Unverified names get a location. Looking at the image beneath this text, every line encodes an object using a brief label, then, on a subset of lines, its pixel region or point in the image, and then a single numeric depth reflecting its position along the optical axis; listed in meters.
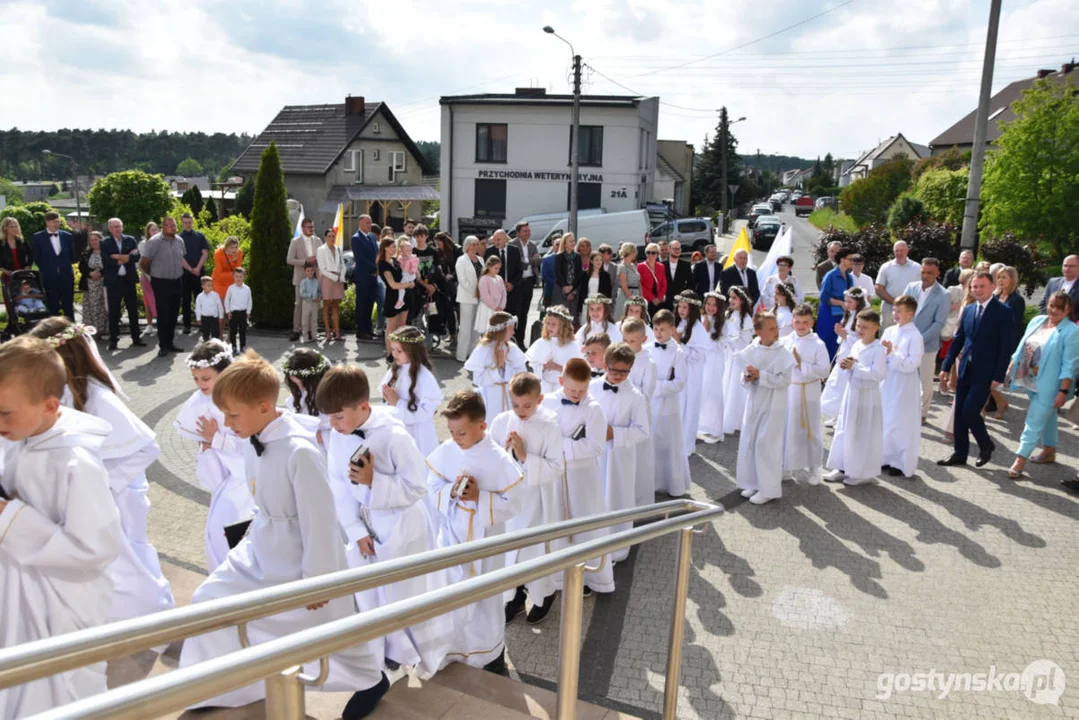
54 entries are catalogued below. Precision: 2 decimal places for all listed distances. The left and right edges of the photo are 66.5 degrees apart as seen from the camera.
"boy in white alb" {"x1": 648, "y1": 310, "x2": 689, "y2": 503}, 8.09
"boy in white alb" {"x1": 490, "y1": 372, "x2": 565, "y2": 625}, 5.29
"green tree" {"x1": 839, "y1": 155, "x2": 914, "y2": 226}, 53.59
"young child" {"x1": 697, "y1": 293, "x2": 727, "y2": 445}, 10.01
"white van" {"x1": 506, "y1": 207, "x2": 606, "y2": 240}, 35.22
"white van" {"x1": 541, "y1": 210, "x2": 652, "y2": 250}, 31.95
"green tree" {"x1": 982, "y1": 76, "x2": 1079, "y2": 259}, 18.84
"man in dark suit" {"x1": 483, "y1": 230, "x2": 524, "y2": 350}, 14.30
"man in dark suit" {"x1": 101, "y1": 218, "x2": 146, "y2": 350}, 13.55
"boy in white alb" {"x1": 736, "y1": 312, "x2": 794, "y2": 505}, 7.93
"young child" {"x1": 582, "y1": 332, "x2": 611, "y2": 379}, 7.11
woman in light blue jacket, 8.25
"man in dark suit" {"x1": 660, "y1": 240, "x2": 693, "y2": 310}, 13.94
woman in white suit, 13.95
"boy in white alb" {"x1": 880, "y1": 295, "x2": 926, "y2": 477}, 8.78
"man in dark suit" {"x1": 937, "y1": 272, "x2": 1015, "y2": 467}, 8.80
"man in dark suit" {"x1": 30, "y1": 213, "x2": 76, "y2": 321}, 13.34
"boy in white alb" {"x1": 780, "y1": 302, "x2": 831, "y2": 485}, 8.45
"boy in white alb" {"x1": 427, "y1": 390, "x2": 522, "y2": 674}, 4.70
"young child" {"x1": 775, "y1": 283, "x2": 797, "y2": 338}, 10.53
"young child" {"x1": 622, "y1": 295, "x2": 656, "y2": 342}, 9.25
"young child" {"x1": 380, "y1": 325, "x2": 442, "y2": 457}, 6.77
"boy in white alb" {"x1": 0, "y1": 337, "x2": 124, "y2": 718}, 3.26
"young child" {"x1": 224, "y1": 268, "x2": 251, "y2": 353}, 13.47
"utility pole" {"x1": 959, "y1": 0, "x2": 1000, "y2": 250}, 14.20
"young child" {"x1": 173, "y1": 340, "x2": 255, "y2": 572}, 4.93
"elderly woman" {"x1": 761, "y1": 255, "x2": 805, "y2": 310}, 12.20
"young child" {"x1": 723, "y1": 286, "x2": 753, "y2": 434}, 10.42
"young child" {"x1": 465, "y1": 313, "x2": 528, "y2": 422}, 8.10
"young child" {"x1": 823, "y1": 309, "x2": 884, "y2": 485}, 8.48
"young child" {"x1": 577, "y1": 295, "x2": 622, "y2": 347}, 8.90
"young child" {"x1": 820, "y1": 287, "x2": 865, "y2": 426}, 9.15
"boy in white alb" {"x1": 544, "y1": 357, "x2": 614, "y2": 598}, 5.79
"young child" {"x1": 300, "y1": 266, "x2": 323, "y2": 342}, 14.91
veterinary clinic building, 44.19
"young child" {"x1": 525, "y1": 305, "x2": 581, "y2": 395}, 8.48
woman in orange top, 13.91
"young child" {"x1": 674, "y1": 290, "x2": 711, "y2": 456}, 9.59
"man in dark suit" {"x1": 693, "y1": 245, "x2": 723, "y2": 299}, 13.73
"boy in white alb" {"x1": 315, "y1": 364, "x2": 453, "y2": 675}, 4.41
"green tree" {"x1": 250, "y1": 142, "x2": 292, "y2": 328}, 16.05
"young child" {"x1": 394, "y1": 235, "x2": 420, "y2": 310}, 13.88
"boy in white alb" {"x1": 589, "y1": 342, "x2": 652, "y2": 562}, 6.46
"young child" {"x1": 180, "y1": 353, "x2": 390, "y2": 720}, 3.66
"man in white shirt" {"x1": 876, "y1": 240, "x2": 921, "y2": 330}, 11.95
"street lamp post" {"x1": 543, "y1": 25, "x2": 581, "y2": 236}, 26.78
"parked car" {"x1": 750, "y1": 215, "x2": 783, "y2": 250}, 44.22
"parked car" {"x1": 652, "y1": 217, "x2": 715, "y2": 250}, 37.00
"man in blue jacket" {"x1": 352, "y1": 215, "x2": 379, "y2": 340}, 14.80
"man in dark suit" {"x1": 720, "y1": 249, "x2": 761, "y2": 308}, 12.98
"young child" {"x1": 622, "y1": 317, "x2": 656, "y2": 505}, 7.45
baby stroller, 12.96
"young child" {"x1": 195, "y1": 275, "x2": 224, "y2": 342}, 13.23
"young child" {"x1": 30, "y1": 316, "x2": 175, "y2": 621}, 4.61
